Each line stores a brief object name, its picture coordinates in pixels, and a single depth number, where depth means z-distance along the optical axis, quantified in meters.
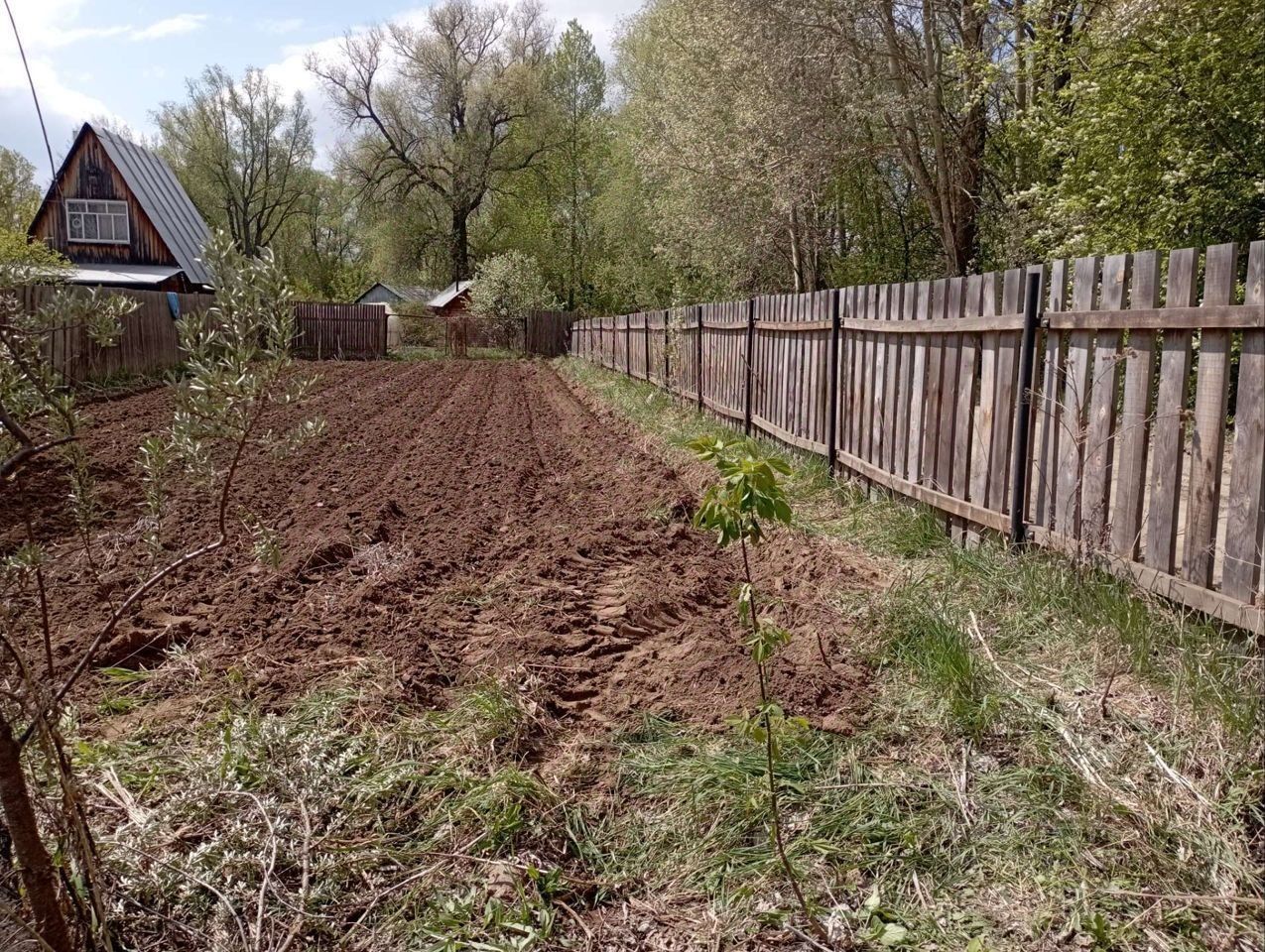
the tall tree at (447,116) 43.41
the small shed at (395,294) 49.28
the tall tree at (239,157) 45.50
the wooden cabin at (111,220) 26.53
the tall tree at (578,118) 44.09
